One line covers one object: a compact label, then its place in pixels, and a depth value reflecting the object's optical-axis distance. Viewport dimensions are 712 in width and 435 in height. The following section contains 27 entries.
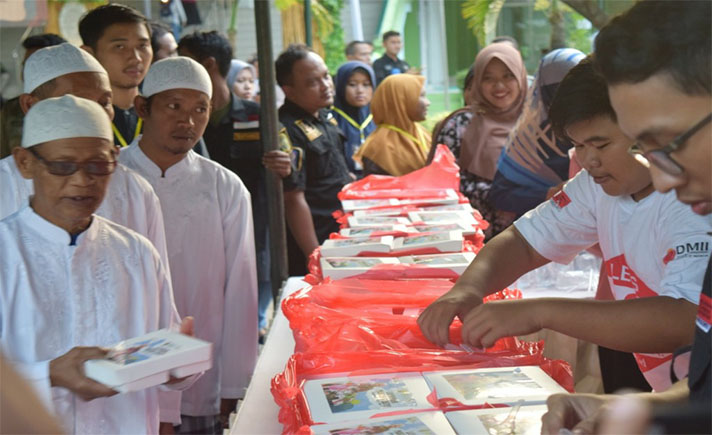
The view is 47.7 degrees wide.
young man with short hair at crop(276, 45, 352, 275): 4.54
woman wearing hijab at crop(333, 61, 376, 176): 6.16
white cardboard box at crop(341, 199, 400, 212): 3.54
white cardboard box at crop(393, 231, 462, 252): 2.64
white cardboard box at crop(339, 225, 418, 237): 2.95
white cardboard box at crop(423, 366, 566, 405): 1.46
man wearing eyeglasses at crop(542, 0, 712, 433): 0.99
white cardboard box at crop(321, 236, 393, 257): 2.66
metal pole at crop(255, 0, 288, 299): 3.68
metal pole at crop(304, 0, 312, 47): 6.74
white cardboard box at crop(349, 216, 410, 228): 3.13
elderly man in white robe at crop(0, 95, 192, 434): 1.90
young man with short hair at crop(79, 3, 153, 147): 3.41
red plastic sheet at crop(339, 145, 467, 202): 3.78
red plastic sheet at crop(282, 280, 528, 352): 1.81
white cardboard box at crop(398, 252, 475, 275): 2.38
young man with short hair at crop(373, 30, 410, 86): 9.61
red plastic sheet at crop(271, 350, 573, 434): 1.63
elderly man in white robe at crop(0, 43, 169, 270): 2.62
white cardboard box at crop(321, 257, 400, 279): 2.40
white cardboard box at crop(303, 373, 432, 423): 1.43
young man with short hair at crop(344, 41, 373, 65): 9.18
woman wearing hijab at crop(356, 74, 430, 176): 4.95
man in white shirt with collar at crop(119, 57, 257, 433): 3.01
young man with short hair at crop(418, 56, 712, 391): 1.48
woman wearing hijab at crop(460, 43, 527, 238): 4.16
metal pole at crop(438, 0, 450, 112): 11.18
